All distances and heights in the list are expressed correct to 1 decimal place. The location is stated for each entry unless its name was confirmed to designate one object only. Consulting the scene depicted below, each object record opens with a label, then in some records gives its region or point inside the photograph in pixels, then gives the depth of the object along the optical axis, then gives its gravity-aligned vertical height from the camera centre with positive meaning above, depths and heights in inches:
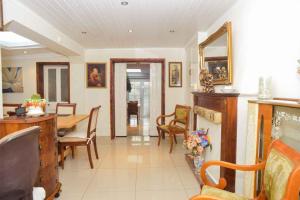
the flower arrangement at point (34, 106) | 92.1 -6.8
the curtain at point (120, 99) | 223.6 -9.1
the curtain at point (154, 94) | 224.5 -3.9
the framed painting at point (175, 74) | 219.1 +16.8
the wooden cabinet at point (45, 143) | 81.3 -22.2
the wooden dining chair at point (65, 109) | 178.5 -15.6
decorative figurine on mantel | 118.3 +4.2
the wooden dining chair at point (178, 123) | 174.4 -29.1
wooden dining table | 124.8 -19.7
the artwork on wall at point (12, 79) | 234.4 +12.6
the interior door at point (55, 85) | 236.5 +6.1
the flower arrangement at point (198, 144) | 120.6 -30.5
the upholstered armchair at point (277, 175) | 41.4 -19.8
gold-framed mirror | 102.4 +19.4
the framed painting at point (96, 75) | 218.7 +15.8
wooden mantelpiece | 89.8 -17.7
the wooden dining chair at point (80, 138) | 137.0 -31.3
